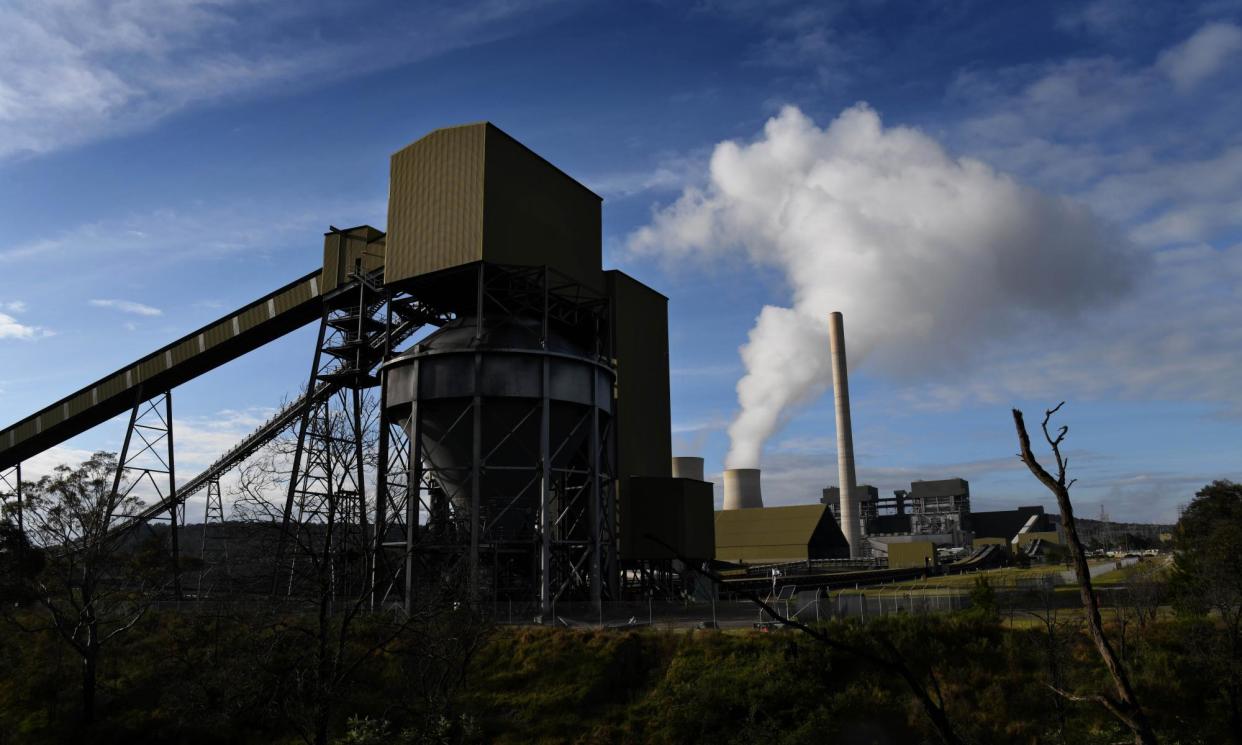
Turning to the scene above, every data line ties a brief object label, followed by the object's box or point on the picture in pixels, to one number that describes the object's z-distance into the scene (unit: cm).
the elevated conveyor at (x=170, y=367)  4375
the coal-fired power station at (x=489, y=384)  3631
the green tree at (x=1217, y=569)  2527
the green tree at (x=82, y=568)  3041
